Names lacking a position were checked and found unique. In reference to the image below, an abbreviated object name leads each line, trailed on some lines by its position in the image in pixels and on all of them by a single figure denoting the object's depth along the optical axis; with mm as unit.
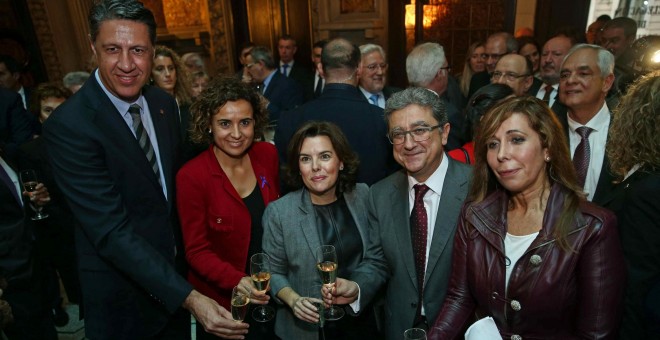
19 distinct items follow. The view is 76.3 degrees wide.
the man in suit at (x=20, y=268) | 2447
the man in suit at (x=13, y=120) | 4027
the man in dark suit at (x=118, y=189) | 1946
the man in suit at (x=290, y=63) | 7574
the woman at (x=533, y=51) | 5797
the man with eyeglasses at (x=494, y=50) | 5375
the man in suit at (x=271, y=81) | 5809
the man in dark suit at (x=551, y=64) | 4660
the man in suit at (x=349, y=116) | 3115
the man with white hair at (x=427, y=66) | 4066
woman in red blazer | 2396
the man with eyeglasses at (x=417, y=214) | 2104
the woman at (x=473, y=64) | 5836
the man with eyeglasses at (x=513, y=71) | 4117
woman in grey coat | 2301
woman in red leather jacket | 1646
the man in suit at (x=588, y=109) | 2830
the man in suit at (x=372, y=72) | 4555
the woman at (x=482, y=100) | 2904
